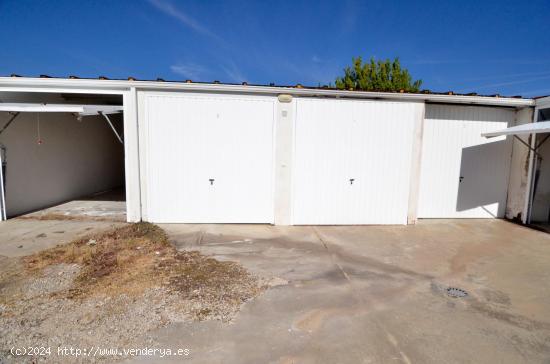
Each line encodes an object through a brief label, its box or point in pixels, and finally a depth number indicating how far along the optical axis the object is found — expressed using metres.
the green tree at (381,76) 18.17
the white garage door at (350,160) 6.43
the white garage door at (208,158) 6.22
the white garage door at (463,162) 7.14
